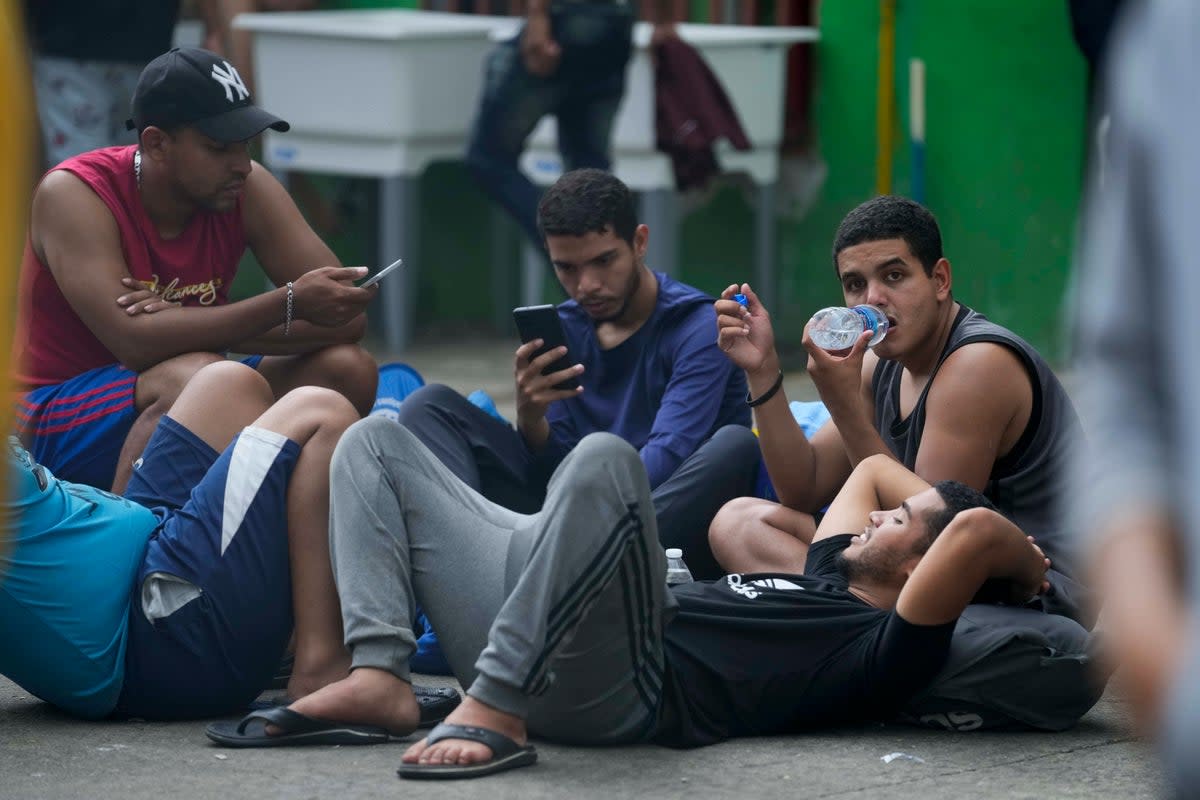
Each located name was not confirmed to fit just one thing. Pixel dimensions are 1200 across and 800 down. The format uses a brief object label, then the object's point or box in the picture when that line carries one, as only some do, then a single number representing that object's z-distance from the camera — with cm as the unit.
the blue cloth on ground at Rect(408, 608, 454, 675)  809
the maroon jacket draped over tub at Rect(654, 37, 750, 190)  1473
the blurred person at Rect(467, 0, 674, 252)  1409
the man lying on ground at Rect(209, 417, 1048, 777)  629
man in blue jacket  886
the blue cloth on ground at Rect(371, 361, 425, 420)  1049
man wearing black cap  881
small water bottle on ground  786
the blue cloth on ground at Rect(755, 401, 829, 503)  1006
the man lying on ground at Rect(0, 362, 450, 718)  695
